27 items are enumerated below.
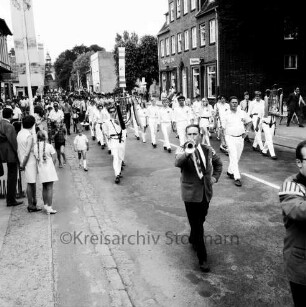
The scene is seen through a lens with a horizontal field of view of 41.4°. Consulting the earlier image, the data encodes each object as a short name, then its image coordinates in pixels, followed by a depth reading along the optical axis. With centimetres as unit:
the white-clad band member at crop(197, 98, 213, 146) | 1466
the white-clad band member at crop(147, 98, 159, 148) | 1598
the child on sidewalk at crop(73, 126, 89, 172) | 1152
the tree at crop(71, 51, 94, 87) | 11644
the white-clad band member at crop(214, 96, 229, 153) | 1423
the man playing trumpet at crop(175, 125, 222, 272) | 494
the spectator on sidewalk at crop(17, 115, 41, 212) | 727
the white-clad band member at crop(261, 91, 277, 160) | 1237
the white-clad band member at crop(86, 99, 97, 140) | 1800
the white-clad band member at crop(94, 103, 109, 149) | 1603
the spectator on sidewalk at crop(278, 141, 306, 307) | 281
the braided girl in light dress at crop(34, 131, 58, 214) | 726
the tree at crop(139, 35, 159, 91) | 5850
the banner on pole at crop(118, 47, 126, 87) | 2520
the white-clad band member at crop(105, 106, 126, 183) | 1016
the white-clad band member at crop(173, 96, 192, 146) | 1395
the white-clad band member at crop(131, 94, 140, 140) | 1765
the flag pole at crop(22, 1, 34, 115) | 968
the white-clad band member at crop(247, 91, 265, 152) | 1291
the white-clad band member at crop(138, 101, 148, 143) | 1729
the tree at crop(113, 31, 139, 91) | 5822
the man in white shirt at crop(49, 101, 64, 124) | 1515
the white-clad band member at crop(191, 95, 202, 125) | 1633
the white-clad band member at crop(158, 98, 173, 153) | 1458
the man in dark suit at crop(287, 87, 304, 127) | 2019
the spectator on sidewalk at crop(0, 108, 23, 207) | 781
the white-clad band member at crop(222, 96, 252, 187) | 954
